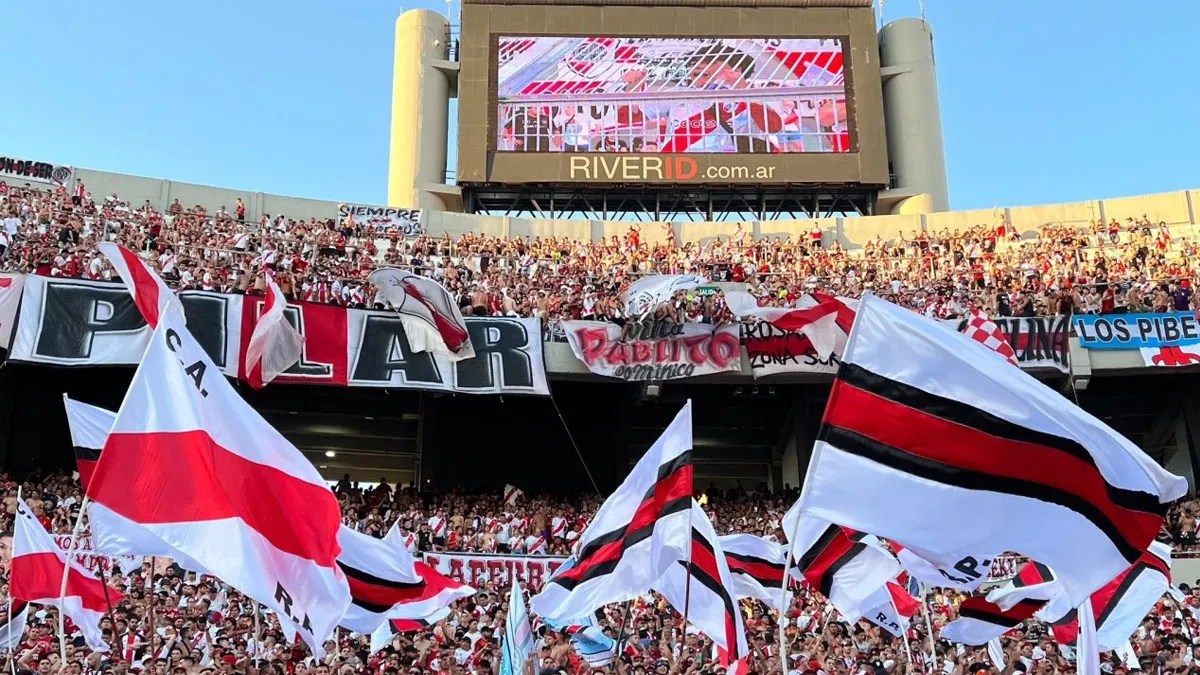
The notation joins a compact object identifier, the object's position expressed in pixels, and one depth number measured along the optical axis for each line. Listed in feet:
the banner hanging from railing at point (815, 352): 84.38
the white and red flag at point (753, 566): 43.11
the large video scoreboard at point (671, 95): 124.57
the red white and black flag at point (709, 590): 32.89
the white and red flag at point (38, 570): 36.88
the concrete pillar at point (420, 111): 127.44
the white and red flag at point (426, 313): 79.82
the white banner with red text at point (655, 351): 84.38
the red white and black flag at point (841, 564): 35.47
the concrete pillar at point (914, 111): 128.67
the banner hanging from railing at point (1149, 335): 84.89
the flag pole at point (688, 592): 30.78
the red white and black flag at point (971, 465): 20.57
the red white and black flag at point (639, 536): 33.09
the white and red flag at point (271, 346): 75.92
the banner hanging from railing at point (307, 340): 74.64
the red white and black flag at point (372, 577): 33.78
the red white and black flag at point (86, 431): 38.27
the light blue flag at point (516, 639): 32.52
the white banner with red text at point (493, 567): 70.64
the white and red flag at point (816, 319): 75.97
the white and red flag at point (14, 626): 37.70
